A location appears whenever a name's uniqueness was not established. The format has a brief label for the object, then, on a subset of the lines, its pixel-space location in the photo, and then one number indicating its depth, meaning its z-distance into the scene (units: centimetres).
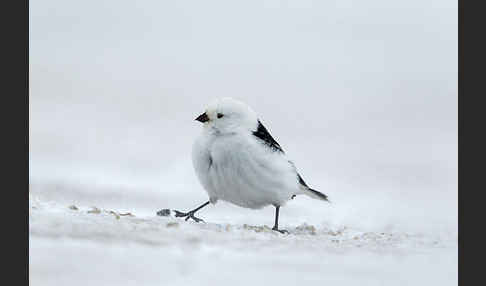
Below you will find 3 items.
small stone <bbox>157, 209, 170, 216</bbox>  1107
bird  1030
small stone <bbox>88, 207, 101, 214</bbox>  1014
